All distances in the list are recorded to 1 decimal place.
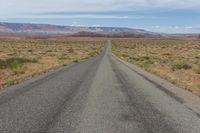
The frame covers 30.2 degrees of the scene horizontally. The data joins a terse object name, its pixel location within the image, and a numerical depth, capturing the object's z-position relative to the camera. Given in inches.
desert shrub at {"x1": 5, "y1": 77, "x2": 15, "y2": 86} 758.4
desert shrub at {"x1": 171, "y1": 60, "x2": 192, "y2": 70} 1299.2
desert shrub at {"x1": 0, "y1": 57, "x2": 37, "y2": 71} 1253.0
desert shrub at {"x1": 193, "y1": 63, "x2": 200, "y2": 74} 1147.6
